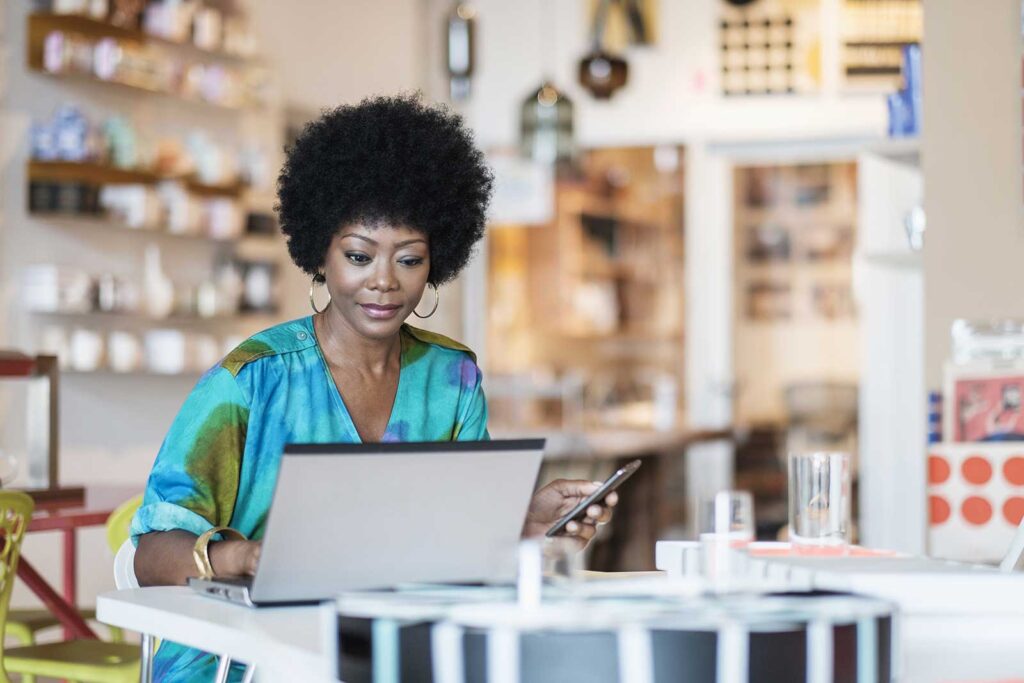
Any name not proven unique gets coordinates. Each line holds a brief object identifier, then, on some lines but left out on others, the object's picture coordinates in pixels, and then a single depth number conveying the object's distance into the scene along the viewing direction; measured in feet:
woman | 6.69
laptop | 5.11
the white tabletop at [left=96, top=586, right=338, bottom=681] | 4.78
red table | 10.78
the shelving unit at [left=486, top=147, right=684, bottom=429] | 27.35
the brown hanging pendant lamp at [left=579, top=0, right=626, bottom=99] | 22.50
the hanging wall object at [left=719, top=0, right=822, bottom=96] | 22.06
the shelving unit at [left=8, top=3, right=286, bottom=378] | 16.99
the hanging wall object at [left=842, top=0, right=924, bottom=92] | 21.44
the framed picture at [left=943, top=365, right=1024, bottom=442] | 11.85
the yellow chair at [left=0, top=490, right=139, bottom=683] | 9.60
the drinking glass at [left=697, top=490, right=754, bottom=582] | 5.14
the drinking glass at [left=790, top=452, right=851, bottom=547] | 6.59
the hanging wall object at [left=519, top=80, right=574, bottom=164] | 21.24
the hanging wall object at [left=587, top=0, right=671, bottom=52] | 22.82
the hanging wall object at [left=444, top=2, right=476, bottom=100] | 20.72
